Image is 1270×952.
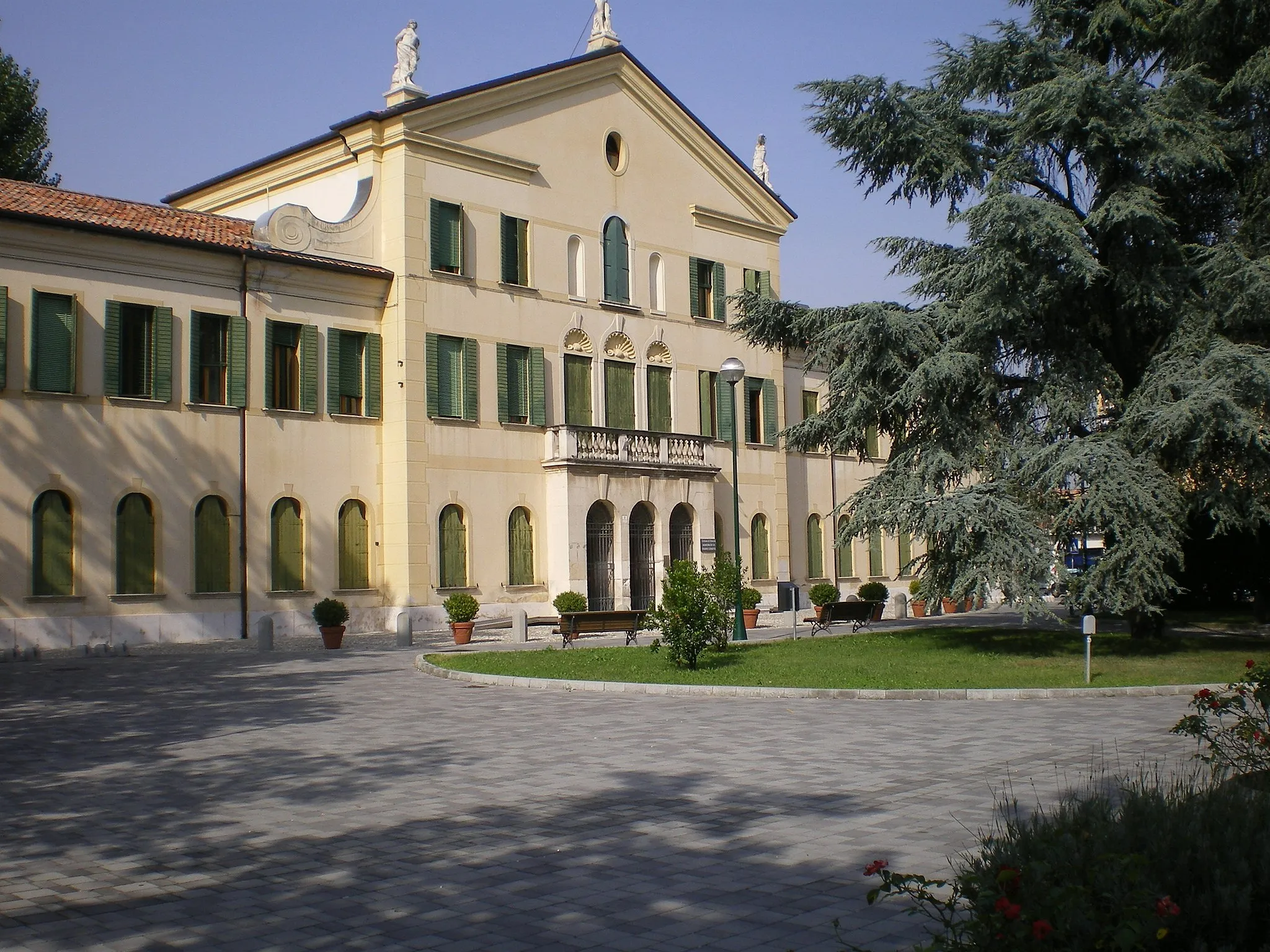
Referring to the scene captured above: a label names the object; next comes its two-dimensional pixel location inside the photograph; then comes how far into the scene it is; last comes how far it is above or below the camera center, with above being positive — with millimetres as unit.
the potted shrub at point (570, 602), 31766 -245
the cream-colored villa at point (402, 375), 25938 +5338
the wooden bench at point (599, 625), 25062 -645
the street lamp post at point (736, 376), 24734 +4093
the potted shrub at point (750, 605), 33531 -451
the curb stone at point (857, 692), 15250 -1308
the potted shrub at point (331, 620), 27125 -443
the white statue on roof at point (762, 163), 43469 +14347
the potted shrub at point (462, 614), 27906 -413
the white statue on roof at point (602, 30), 37875 +16519
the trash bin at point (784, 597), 38906 -320
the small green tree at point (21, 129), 36469 +13780
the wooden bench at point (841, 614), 27531 -610
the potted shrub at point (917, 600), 21859 -382
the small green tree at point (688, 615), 18531 -366
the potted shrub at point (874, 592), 38812 -229
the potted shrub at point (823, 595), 39156 -279
